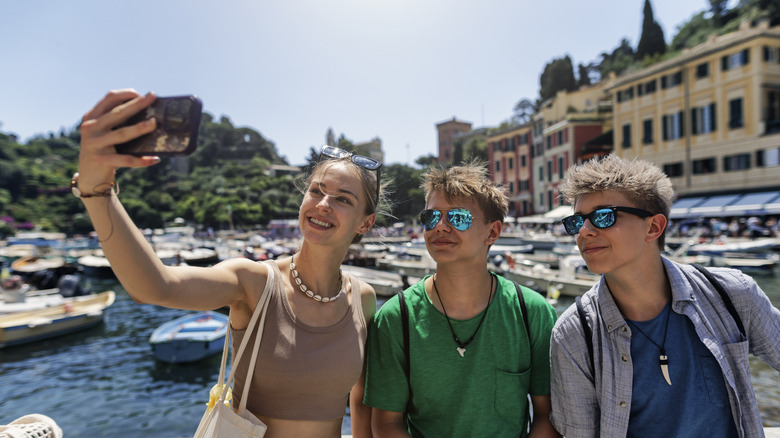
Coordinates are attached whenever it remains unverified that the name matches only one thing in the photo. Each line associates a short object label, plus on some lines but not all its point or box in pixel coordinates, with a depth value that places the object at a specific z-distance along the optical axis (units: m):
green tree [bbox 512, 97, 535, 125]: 69.89
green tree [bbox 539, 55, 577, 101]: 52.67
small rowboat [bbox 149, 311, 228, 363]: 12.16
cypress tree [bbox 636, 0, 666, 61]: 46.31
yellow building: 25.84
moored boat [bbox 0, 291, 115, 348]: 13.97
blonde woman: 1.16
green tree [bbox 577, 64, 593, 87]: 57.22
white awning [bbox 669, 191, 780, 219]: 24.30
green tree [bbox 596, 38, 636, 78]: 53.12
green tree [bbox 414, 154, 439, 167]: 71.44
